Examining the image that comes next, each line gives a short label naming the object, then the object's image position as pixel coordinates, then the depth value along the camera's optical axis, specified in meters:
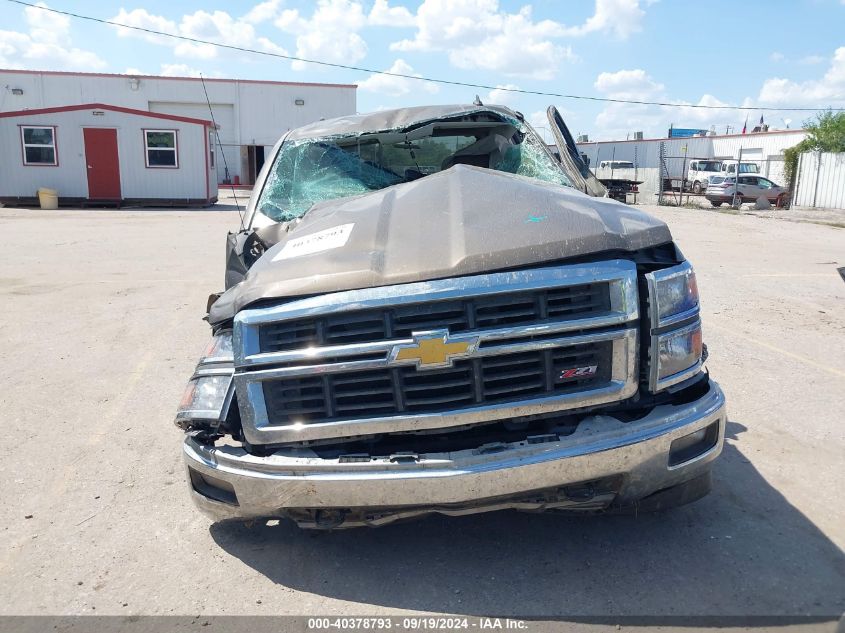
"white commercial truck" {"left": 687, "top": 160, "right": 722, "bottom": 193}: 36.91
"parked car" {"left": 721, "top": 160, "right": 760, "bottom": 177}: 34.16
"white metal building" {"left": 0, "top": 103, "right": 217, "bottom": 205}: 25.17
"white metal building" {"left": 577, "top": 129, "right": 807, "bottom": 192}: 40.06
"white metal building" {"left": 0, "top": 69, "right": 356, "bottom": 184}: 38.50
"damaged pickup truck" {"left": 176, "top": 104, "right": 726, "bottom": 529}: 2.67
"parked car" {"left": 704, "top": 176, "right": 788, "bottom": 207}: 28.98
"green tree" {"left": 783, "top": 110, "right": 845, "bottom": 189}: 30.75
